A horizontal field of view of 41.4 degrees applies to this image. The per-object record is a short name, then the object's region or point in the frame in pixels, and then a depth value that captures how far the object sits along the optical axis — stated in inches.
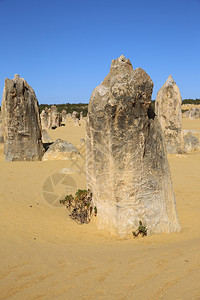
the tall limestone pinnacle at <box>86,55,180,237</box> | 147.4
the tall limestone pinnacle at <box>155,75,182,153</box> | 470.6
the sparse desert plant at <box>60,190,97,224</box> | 179.5
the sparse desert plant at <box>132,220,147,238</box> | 147.7
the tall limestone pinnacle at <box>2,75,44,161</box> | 402.0
